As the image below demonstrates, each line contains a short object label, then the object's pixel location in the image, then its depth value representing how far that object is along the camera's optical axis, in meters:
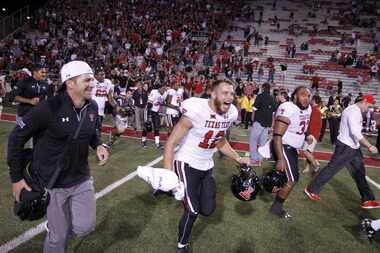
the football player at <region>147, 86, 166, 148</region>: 10.88
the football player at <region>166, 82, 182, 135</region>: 11.55
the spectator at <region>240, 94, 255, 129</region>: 16.42
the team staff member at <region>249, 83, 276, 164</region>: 9.30
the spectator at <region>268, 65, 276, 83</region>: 22.95
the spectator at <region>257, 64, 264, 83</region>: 23.30
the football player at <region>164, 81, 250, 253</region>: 4.28
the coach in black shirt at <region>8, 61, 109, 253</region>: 3.30
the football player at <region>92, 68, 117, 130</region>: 9.73
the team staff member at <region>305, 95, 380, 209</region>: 6.32
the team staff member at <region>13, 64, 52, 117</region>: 6.98
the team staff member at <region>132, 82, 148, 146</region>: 11.97
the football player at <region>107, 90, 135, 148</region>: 10.04
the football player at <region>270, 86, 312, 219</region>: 5.59
